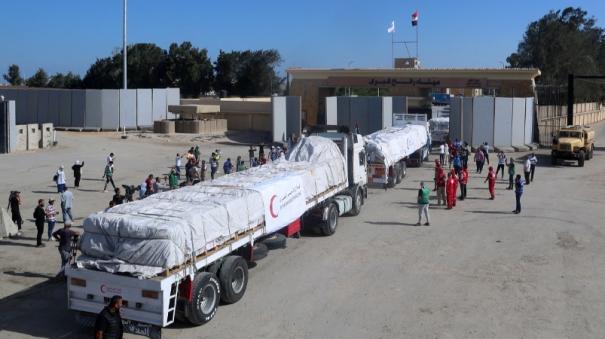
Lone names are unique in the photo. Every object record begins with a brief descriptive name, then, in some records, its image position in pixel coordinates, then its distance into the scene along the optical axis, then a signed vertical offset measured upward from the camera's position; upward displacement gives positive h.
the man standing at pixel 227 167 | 30.44 -2.08
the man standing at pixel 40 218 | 18.02 -2.65
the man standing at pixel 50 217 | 18.62 -2.72
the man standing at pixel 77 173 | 28.50 -2.26
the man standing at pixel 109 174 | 27.55 -2.21
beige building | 50.91 +3.48
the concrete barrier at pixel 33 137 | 42.62 -1.12
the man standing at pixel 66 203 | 19.70 -2.47
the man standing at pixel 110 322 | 9.94 -3.02
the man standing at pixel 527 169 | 30.73 -2.05
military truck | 37.66 -1.09
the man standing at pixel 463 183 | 26.42 -2.34
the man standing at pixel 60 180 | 25.44 -2.31
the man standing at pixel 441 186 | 25.12 -2.36
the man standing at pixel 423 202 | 21.22 -2.52
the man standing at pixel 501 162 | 32.09 -1.83
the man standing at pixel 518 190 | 23.55 -2.32
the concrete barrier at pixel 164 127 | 53.81 -0.49
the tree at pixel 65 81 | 98.06 +5.81
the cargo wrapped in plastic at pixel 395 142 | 27.44 -0.88
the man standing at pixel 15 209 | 19.53 -2.63
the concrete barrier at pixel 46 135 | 43.78 -1.01
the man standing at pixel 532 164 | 31.16 -1.85
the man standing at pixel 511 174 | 29.20 -2.17
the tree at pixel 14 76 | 111.43 +7.30
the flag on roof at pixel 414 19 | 75.44 +11.80
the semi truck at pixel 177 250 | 11.22 -2.34
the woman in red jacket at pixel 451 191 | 24.70 -2.49
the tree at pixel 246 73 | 95.62 +7.07
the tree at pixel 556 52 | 90.25 +10.24
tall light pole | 58.22 +5.51
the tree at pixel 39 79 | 104.38 +6.38
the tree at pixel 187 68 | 91.88 +7.31
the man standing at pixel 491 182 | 26.80 -2.32
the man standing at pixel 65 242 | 14.95 -2.75
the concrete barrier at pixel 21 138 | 41.75 -1.16
